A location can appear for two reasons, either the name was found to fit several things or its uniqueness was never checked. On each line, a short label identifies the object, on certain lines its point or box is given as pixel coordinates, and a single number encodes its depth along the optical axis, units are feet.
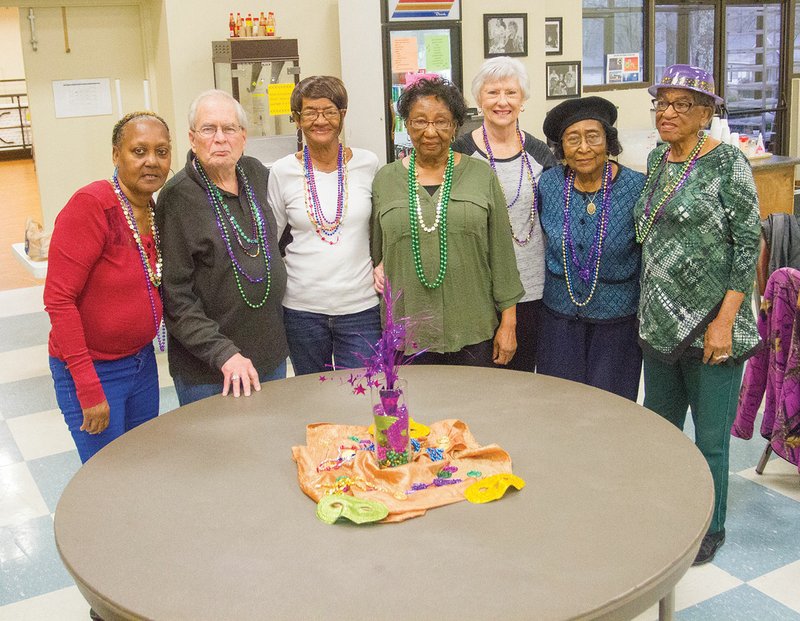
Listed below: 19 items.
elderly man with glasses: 8.29
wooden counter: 21.56
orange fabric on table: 5.91
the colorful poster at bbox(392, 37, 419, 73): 19.81
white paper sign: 20.15
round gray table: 4.81
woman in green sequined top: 8.34
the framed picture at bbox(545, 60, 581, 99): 23.48
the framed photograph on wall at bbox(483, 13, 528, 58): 22.05
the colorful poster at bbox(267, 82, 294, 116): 18.72
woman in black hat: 9.07
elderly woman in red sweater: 7.56
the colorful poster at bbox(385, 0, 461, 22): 19.67
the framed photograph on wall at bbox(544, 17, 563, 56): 23.43
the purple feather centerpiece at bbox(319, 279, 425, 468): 6.44
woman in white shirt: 9.30
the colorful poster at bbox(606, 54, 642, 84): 27.61
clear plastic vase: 6.44
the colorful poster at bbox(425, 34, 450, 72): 20.65
